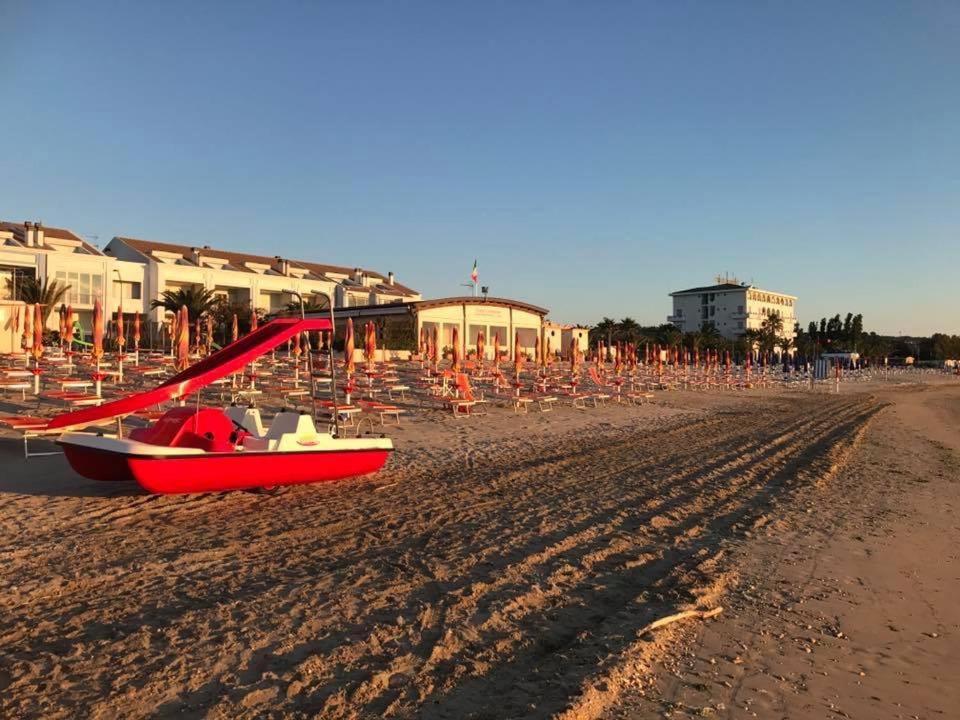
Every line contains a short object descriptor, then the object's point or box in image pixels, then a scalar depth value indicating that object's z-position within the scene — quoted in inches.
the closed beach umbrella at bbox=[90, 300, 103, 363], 617.5
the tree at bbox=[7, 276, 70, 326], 1360.7
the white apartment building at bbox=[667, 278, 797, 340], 3949.3
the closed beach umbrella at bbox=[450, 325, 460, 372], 769.6
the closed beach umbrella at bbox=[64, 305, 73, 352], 701.9
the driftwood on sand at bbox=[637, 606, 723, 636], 176.4
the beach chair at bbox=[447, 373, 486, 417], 698.2
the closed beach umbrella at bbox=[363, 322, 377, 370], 804.0
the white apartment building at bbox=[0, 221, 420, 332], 1525.6
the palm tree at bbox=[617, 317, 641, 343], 2443.4
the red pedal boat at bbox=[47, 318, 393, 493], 291.7
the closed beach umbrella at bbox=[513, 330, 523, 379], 841.5
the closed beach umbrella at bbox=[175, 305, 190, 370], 620.7
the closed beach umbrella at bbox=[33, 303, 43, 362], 596.0
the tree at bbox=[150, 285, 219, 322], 1414.9
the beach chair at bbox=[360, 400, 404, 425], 574.9
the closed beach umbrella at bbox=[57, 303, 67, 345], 697.8
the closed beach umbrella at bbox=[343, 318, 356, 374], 673.6
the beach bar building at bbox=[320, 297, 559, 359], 1556.7
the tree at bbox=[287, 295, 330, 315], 1778.5
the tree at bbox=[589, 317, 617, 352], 2481.5
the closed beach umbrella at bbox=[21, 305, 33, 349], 714.3
